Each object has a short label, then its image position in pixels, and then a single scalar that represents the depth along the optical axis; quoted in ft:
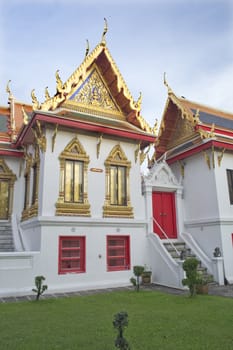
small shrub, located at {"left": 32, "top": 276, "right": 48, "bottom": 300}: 22.51
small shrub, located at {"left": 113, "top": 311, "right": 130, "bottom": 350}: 9.61
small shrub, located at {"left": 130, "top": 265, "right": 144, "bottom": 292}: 26.68
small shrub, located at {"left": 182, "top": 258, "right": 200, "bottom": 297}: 23.27
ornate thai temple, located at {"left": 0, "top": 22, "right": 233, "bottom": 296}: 28.09
